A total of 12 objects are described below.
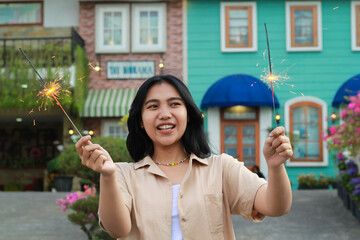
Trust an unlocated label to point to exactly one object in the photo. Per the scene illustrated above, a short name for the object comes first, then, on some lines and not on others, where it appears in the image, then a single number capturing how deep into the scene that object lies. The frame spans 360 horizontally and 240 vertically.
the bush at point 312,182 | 11.44
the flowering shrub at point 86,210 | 5.83
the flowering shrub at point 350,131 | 6.61
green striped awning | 11.64
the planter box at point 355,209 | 7.08
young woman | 1.79
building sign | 11.99
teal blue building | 11.84
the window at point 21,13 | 12.54
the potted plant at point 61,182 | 11.72
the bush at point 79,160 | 5.71
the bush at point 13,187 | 13.23
